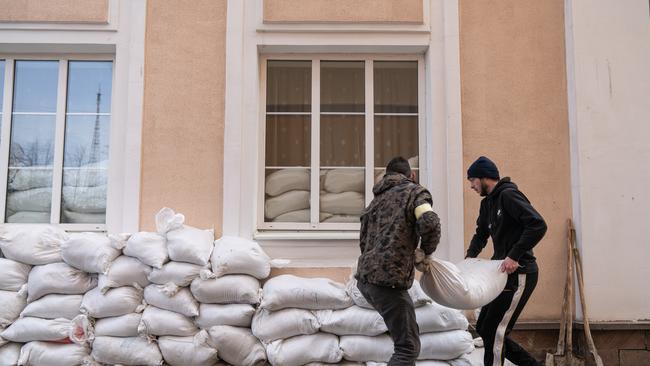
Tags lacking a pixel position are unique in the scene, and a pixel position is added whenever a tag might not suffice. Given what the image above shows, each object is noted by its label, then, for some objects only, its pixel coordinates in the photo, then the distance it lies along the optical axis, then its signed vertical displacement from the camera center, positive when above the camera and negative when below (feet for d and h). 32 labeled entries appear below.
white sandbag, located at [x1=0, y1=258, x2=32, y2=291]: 17.06 -1.48
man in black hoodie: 13.85 -0.71
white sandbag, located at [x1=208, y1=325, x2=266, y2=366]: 15.97 -3.20
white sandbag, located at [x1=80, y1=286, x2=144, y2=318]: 16.30 -2.16
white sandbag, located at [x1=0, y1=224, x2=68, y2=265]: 17.02 -0.65
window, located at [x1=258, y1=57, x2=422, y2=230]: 19.10 +2.85
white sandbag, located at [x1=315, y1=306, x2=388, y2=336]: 15.75 -2.55
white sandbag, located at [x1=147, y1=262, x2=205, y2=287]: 16.28 -1.37
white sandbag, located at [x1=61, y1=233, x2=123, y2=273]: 16.47 -0.81
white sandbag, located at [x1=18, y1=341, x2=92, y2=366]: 16.24 -3.51
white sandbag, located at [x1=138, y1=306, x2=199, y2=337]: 16.15 -2.66
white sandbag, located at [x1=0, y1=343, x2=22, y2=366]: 16.51 -3.57
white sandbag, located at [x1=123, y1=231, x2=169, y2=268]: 16.40 -0.72
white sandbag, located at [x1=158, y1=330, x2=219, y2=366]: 16.03 -3.34
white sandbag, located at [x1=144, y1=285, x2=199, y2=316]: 16.20 -2.05
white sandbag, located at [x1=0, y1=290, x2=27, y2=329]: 16.87 -2.30
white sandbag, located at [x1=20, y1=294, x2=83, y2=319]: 16.61 -2.32
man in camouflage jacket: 12.87 -0.72
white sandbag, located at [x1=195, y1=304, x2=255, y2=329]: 16.22 -2.44
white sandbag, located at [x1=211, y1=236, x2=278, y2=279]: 16.44 -0.98
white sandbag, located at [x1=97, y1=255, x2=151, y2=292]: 16.44 -1.41
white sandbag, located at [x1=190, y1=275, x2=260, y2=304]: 16.22 -1.80
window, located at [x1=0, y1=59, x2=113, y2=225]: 19.20 +2.56
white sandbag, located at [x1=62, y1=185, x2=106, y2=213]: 19.16 +0.70
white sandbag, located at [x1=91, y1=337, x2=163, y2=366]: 16.19 -3.41
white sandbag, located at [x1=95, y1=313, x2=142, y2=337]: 16.34 -2.77
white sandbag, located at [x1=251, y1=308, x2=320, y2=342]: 15.94 -2.64
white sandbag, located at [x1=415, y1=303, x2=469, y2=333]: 15.66 -2.42
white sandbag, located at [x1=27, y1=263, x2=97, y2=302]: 16.72 -1.62
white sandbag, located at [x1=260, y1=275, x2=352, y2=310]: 16.03 -1.93
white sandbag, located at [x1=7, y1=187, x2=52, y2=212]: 19.21 +0.66
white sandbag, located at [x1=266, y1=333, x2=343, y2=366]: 15.83 -3.31
